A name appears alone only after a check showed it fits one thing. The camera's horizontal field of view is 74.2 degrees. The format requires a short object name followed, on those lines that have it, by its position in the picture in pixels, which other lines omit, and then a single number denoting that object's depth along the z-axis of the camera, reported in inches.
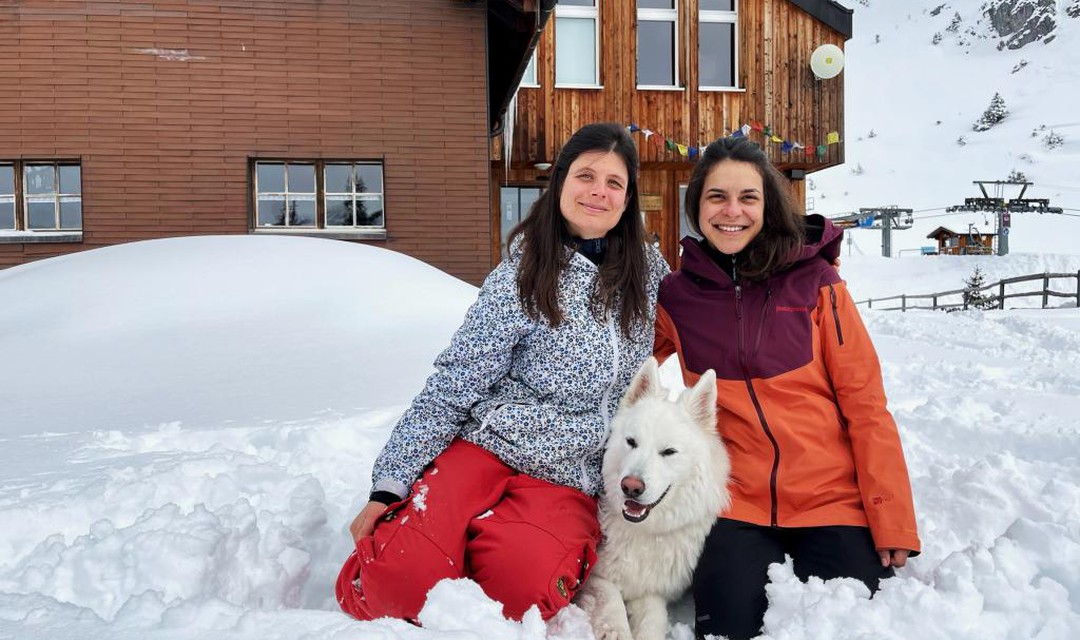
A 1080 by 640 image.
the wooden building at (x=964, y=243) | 1553.9
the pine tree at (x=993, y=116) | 3565.5
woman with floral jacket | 96.0
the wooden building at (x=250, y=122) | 426.3
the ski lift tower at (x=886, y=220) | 1481.3
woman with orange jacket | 96.7
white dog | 97.0
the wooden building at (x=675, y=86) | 537.3
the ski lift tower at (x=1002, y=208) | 1464.1
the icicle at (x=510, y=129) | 533.0
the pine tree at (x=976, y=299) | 766.5
